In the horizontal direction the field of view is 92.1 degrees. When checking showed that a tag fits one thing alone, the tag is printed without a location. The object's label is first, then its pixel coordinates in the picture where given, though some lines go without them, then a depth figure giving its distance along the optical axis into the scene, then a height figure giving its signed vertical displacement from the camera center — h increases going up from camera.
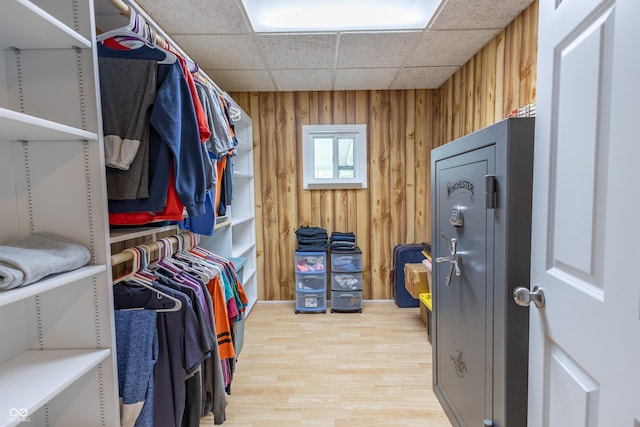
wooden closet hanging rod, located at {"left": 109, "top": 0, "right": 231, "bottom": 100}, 1.18 +0.78
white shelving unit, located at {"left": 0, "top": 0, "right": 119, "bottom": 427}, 1.01 -0.03
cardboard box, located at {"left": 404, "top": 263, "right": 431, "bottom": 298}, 2.71 -0.77
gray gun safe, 0.98 -0.28
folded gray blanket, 0.78 -0.17
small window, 3.39 +0.43
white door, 0.58 -0.06
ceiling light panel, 1.97 +1.20
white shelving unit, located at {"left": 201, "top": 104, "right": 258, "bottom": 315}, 3.16 -0.11
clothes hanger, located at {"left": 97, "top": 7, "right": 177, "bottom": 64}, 1.16 +0.61
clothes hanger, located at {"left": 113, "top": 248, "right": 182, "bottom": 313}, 1.33 -0.38
